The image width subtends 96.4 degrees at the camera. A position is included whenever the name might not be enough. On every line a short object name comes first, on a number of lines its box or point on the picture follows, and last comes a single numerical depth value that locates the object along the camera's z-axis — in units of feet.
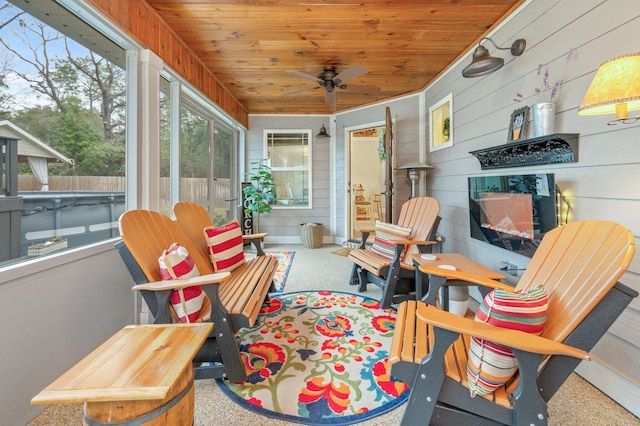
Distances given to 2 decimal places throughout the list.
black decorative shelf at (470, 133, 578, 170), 6.10
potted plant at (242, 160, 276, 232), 18.07
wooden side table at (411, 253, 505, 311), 6.31
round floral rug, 5.06
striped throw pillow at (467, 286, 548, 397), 3.63
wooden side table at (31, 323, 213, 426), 2.93
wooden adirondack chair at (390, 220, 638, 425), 3.42
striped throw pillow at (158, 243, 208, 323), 5.42
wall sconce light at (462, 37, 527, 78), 7.39
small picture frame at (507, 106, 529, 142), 7.27
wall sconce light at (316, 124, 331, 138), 18.33
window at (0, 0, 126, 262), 4.94
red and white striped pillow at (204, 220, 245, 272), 7.92
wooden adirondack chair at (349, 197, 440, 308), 8.98
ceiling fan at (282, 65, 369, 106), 10.57
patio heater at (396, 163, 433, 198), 12.83
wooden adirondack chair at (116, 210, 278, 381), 5.18
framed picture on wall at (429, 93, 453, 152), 11.90
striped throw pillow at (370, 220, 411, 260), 10.11
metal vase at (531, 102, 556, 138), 6.48
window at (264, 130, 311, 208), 19.84
